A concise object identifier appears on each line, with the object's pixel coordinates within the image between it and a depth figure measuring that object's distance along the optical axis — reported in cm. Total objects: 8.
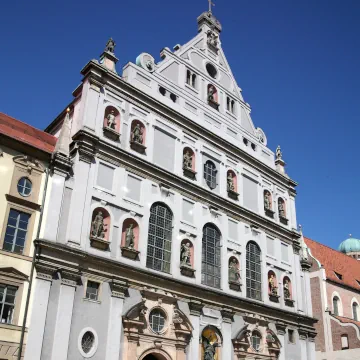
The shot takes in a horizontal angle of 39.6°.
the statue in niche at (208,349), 2414
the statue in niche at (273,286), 2970
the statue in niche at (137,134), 2532
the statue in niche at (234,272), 2730
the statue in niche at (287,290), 3067
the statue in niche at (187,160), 2751
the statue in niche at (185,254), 2491
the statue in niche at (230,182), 2984
